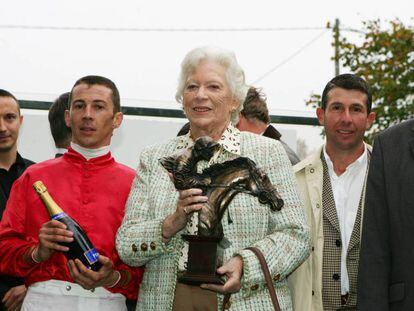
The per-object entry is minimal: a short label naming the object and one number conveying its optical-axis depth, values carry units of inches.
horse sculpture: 283.7
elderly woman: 287.9
